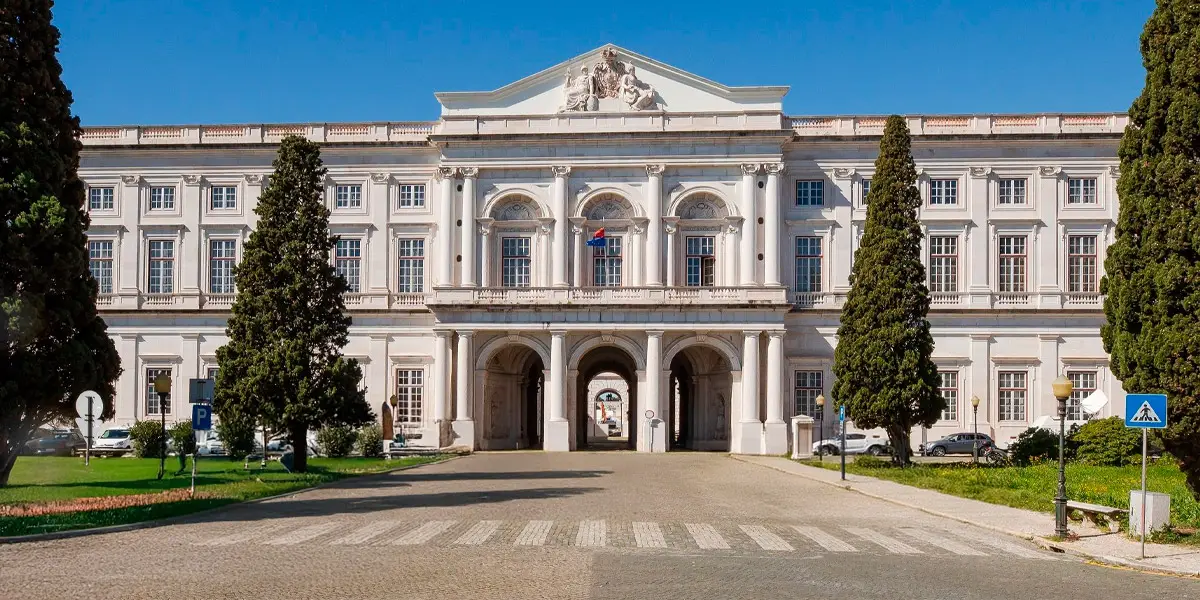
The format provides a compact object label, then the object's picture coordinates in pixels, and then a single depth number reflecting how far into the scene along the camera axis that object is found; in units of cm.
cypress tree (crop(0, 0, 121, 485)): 2342
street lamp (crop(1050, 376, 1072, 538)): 1986
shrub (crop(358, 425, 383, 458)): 4984
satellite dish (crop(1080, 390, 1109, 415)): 4222
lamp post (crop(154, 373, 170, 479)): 3209
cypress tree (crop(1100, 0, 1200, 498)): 2075
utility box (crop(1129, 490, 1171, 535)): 1903
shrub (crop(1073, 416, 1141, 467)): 4100
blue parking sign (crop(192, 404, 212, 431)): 2741
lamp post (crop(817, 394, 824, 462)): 5020
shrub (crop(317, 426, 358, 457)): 4884
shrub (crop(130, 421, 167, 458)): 4862
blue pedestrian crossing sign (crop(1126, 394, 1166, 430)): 1795
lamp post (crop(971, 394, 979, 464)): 4747
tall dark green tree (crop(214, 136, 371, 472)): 3619
